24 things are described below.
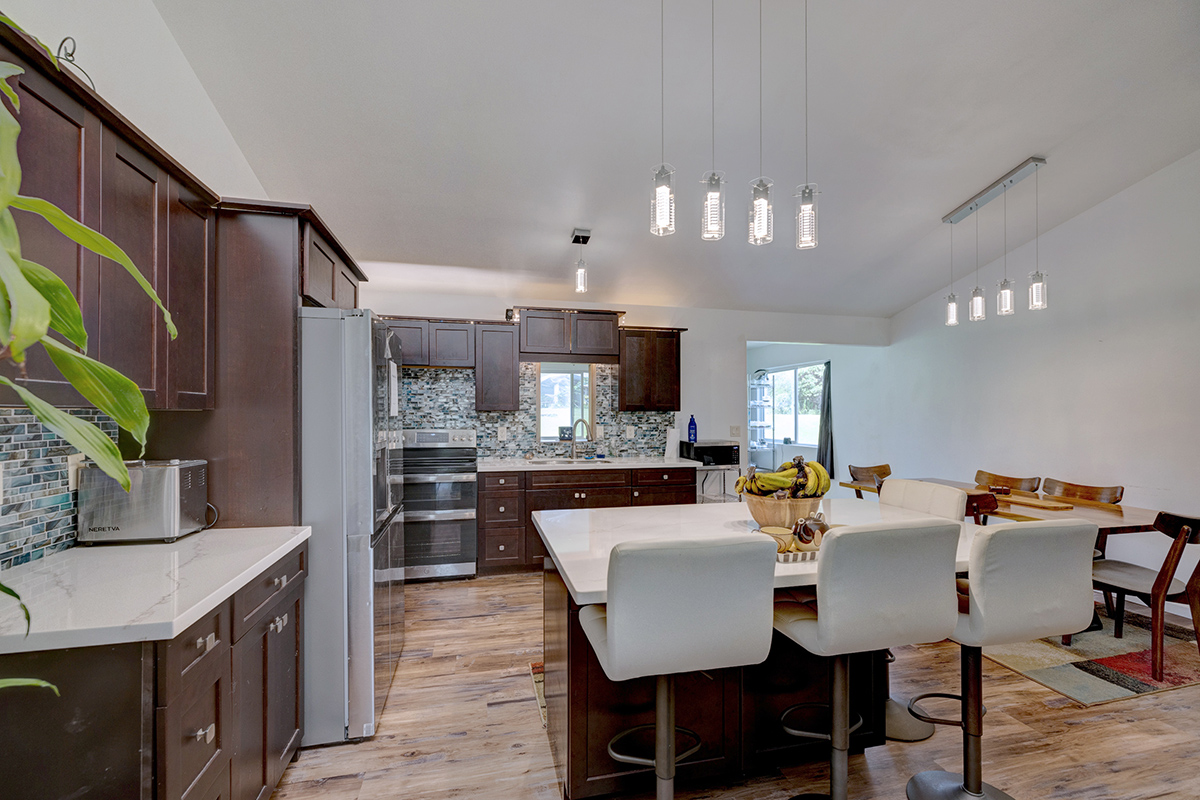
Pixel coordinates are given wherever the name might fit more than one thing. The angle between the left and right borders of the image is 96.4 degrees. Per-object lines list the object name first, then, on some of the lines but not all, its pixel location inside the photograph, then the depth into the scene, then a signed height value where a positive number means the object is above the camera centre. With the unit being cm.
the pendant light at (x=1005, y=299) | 351 +69
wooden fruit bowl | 194 -38
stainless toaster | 185 -34
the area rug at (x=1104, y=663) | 263 -139
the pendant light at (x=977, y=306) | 366 +68
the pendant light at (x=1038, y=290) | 340 +72
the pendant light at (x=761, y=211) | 204 +75
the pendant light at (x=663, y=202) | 199 +76
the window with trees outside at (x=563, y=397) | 518 +9
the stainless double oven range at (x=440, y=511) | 421 -83
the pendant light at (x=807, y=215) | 210 +75
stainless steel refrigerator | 219 -46
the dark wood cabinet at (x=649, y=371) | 511 +33
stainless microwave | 517 -46
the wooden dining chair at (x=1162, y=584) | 271 -97
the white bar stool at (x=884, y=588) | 152 -53
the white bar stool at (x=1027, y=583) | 165 -56
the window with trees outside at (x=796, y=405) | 820 +0
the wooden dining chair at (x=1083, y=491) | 363 -62
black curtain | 765 -39
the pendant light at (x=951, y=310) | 383 +68
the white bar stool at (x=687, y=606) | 139 -54
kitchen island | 182 -105
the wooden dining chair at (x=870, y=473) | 458 -61
